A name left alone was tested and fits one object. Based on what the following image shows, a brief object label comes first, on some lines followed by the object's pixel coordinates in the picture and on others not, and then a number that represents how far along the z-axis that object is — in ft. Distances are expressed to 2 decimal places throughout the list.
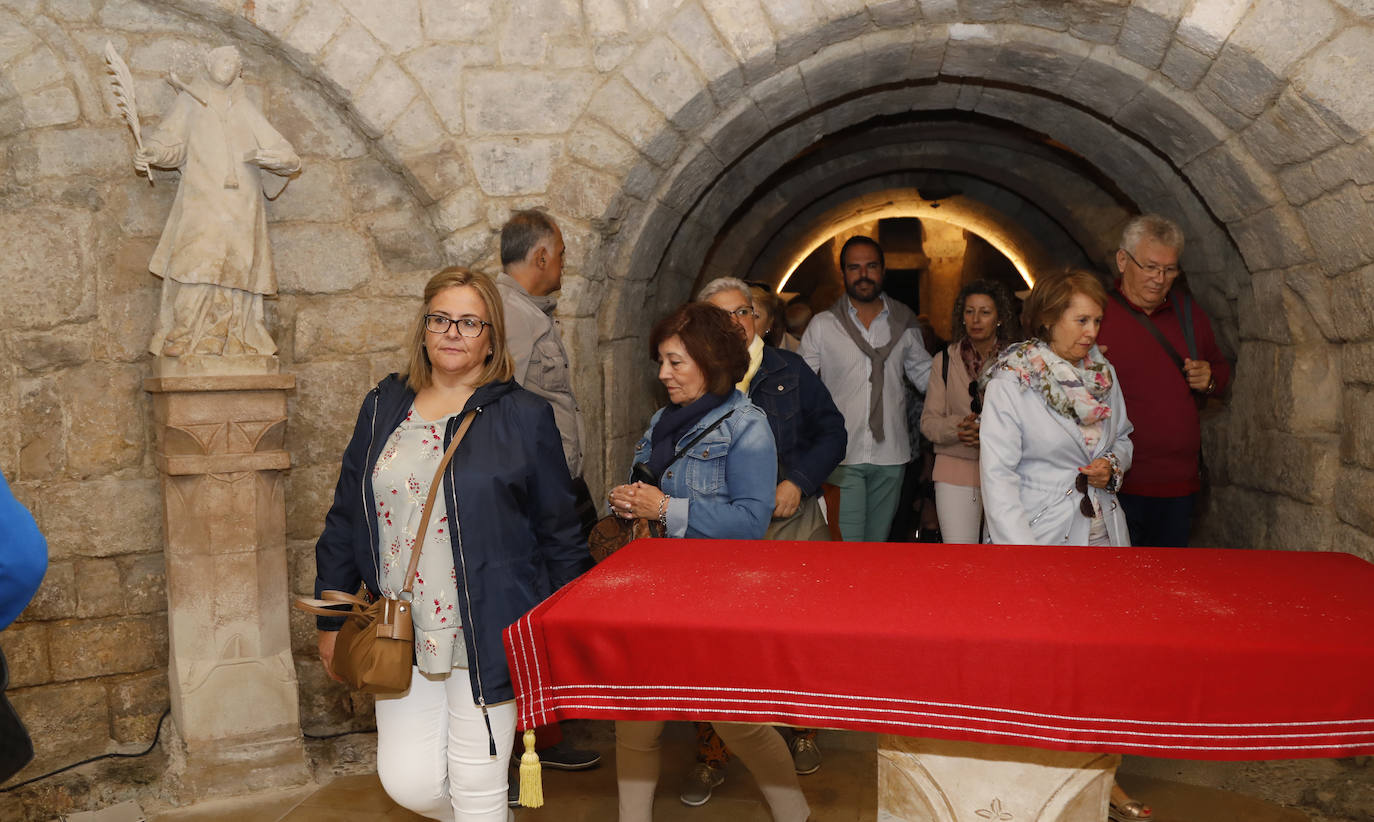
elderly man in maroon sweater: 11.76
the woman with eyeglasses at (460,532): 7.25
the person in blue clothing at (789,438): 10.30
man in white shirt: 13.99
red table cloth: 5.41
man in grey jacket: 10.48
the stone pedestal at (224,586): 11.30
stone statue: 11.23
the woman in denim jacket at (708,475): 8.32
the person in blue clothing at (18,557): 4.76
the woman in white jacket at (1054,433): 8.77
